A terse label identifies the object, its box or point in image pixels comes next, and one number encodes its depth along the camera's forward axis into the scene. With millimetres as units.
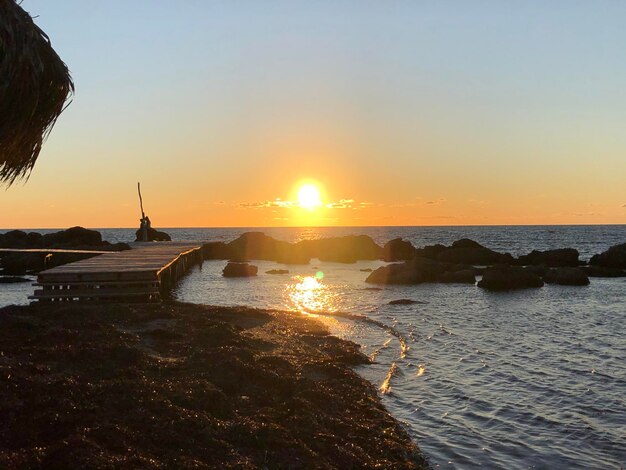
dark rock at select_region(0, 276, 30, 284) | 34562
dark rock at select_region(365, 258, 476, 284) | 37406
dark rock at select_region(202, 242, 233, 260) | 65900
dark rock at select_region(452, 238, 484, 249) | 57766
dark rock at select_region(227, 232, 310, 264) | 63719
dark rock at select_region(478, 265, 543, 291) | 34188
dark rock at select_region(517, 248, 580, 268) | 51375
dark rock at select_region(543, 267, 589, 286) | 36494
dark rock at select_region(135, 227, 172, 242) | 52594
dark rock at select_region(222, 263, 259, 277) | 40000
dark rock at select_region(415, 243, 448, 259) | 54375
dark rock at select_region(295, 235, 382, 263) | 64000
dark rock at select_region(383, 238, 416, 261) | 64438
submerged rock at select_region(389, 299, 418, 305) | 26498
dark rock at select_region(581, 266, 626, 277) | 42562
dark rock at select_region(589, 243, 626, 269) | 48656
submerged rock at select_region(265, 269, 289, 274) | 44438
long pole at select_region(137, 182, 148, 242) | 48106
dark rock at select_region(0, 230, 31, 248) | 51956
